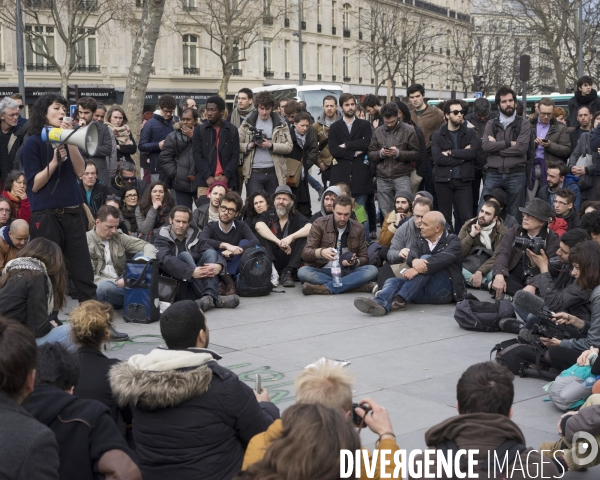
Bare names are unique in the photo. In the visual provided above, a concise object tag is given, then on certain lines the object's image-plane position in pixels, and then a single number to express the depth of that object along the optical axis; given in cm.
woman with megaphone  816
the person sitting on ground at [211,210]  1093
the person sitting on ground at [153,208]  1108
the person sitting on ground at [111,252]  970
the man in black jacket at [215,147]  1194
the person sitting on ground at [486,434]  354
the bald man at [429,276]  956
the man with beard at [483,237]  1038
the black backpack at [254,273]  1043
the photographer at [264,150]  1231
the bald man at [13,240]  901
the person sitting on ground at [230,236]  1048
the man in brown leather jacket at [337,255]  1056
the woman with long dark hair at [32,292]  664
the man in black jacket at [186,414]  416
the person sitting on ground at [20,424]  310
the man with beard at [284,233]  1108
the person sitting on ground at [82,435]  379
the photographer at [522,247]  919
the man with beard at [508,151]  1188
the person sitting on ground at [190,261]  987
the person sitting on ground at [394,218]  1109
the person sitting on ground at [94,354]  475
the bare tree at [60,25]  4194
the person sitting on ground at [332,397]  370
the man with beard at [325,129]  1415
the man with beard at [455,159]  1216
